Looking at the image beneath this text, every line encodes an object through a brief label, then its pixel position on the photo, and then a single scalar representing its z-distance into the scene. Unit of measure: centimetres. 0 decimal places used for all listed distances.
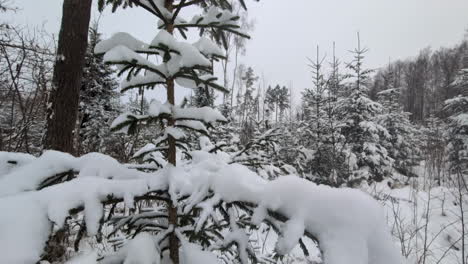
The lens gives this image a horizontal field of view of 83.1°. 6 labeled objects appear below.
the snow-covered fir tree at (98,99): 1259
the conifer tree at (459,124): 1220
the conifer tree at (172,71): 109
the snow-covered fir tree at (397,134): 1644
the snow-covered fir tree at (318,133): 926
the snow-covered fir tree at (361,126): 1119
